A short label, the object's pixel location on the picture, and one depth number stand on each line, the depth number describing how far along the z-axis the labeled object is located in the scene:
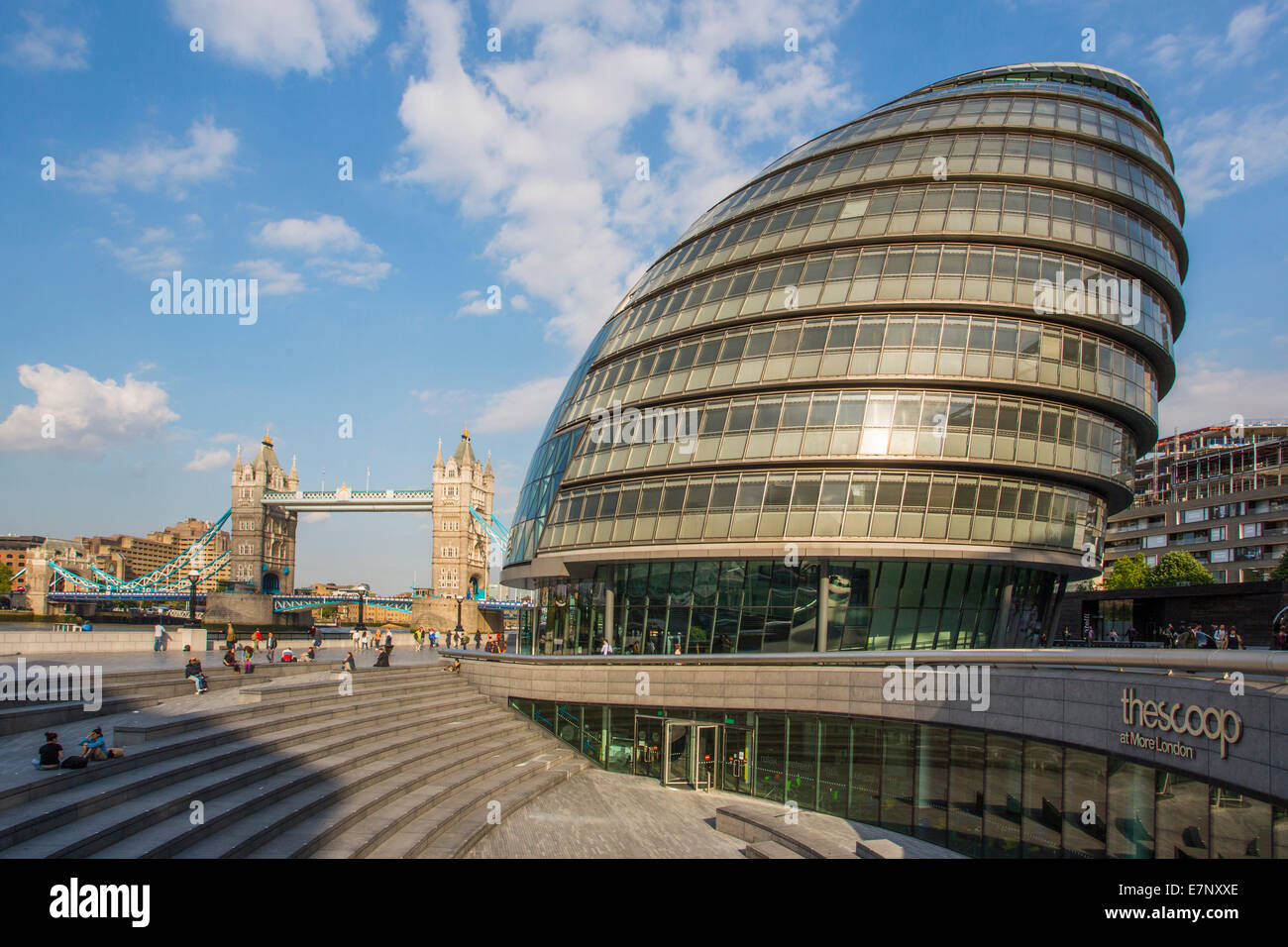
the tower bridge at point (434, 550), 181.15
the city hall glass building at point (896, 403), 32.88
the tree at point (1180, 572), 92.00
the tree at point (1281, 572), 81.80
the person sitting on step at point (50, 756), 17.05
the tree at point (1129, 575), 100.31
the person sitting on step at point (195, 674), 27.17
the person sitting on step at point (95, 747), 17.72
